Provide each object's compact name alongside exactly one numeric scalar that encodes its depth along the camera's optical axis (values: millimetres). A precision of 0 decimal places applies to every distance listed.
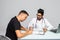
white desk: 1768
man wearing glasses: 2586
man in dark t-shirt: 1845
